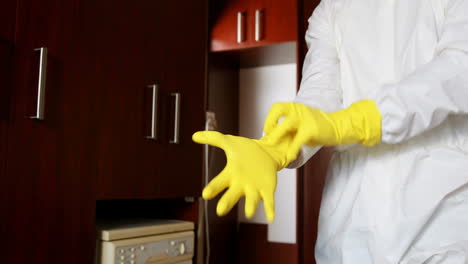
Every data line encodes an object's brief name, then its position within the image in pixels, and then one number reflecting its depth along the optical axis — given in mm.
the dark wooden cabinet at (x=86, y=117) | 1153
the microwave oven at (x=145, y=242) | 1369
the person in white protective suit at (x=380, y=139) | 762
